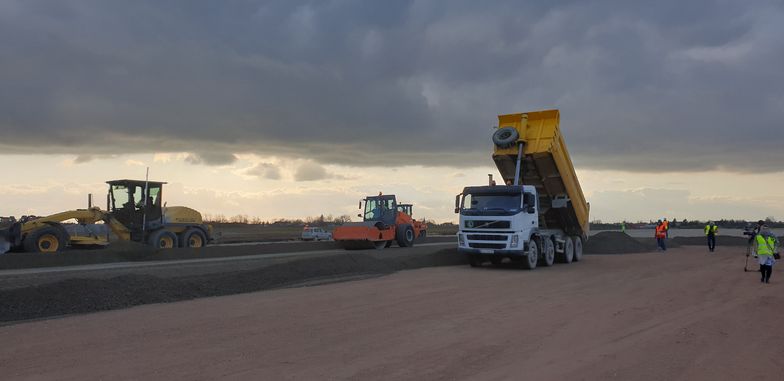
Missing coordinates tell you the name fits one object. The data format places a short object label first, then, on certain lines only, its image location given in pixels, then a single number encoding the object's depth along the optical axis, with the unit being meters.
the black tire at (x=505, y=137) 19.88
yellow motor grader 23.14
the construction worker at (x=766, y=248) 15.84
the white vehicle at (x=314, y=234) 47.53
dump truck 19.45
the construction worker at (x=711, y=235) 34.41
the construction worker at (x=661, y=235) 34.09
